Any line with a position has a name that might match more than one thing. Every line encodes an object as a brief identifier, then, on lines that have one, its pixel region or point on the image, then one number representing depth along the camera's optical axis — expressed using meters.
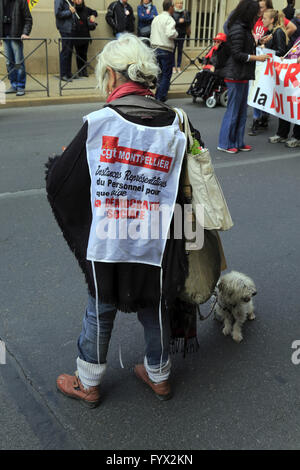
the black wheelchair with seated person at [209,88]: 10.38
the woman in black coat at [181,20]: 13.36
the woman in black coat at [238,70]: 6.65
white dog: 3.26
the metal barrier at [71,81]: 11.34
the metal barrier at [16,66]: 10.46
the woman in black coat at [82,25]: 12.05
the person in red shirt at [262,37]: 8.69
